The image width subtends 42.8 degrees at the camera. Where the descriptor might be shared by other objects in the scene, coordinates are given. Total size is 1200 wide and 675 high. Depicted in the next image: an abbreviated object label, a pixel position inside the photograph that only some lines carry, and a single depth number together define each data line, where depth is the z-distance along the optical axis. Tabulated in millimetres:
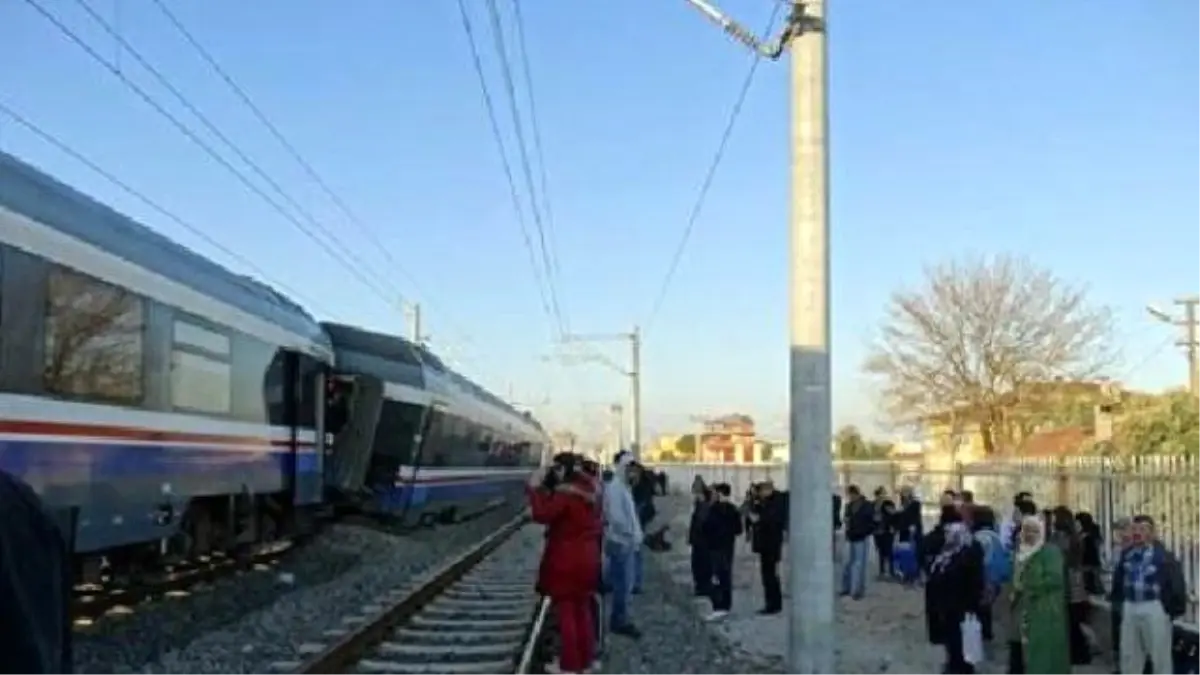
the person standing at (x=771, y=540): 18297
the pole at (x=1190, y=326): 48219
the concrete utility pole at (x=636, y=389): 55469
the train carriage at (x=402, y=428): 24562
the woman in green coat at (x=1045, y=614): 11289
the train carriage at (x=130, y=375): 10773
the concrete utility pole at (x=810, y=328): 10227
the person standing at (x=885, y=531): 22148
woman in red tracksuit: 10727
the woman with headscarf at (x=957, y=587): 12531
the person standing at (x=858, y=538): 20016
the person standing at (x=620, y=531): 13734
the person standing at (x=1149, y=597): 10789
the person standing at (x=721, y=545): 17797
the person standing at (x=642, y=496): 20052
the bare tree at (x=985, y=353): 51094
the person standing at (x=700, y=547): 18562
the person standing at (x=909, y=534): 21188
